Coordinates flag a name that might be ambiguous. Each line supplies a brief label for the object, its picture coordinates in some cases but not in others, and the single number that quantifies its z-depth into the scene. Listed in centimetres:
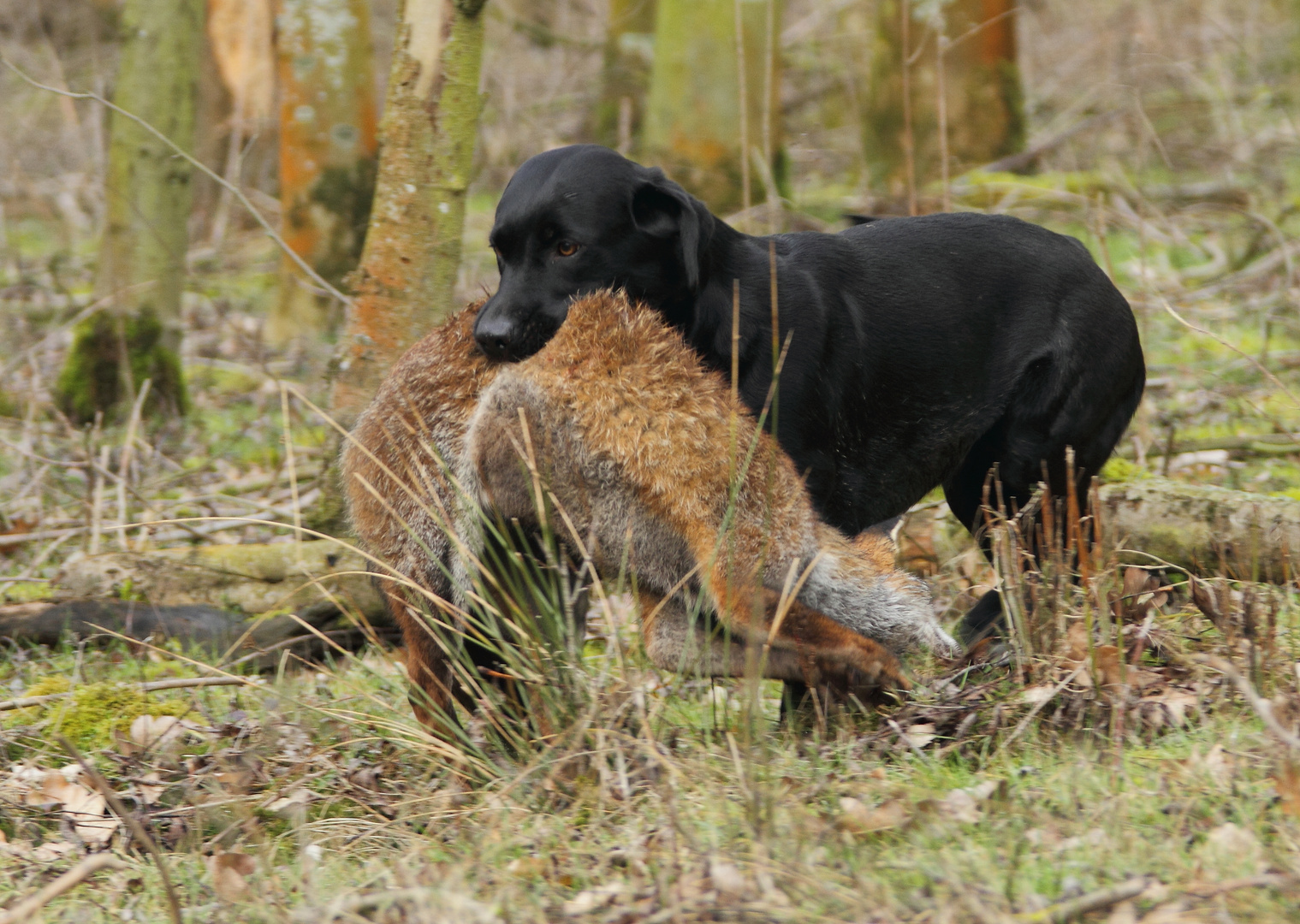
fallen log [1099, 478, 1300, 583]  830
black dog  738
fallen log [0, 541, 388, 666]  923
